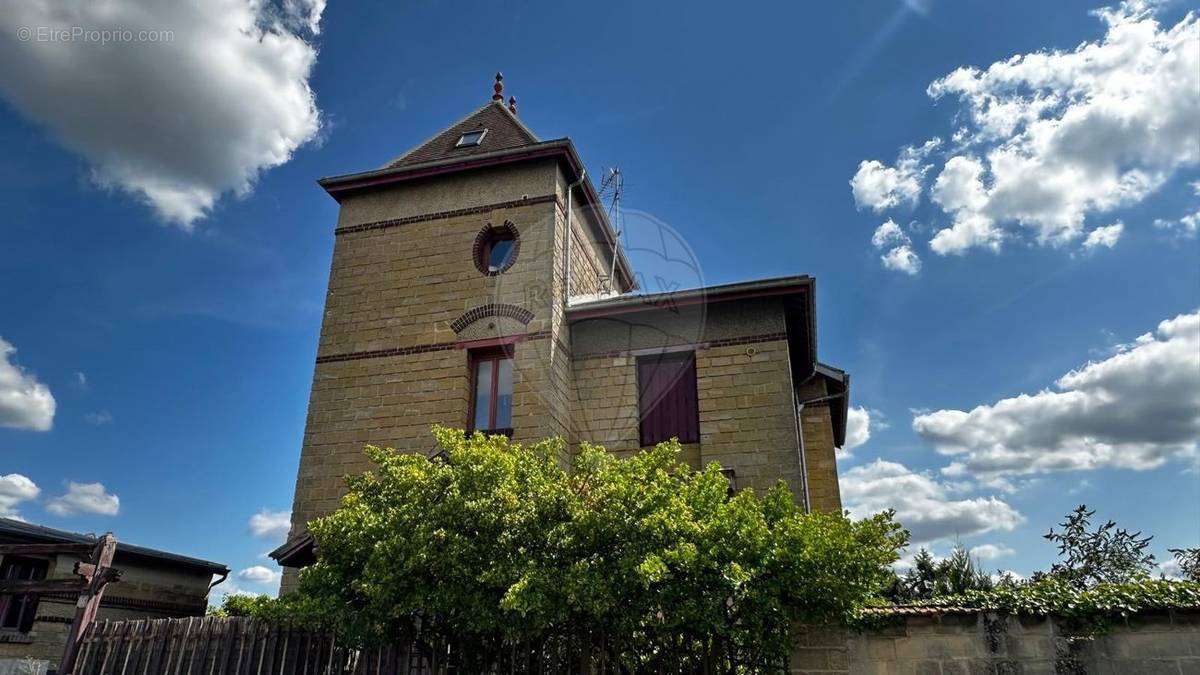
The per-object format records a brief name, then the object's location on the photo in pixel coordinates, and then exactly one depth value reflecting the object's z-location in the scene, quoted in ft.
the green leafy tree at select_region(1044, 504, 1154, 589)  47.83
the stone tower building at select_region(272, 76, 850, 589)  37.17
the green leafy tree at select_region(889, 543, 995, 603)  52.95
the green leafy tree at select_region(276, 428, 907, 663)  20.04
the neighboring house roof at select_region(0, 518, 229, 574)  42.60
